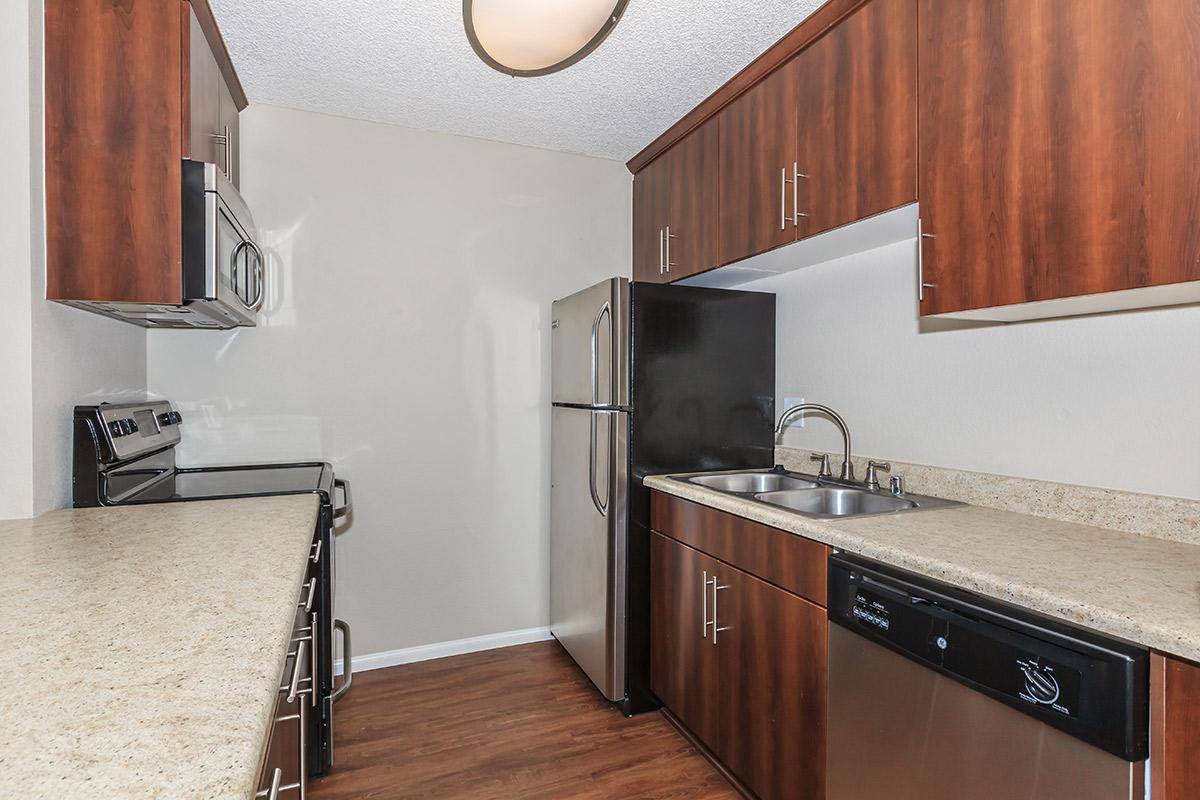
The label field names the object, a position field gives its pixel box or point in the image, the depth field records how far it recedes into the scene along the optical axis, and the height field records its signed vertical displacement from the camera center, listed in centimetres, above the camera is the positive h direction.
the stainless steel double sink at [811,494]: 200 -36
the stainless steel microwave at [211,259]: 175 +41
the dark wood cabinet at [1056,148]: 115 +52
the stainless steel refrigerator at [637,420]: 245 -11
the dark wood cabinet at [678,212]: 253 +82
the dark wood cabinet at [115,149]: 169 +67
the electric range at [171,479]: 179 -30
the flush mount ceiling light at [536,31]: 134 +81
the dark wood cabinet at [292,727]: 96 -58
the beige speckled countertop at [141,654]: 61 -36
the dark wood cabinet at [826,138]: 168 +80
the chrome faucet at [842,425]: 228 -11
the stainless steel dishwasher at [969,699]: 101 -58
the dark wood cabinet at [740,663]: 165 -83
